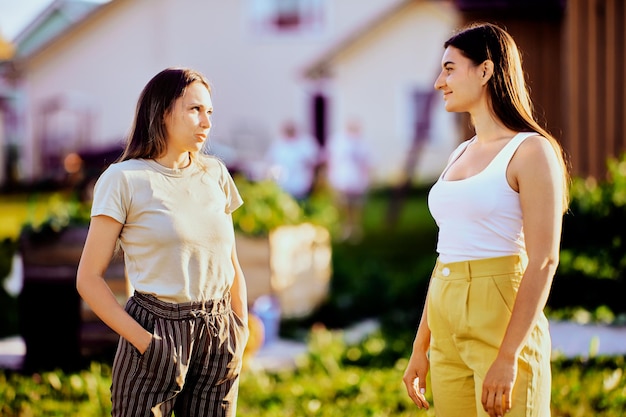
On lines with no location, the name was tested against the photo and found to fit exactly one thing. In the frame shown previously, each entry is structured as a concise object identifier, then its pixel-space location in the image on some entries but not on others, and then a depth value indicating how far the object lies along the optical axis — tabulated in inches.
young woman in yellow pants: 174.9
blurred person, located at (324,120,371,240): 1126.0
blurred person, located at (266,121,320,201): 1057.7
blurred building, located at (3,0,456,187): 1598.8
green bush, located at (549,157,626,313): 476.1
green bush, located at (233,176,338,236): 528.3
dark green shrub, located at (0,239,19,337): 434.9
